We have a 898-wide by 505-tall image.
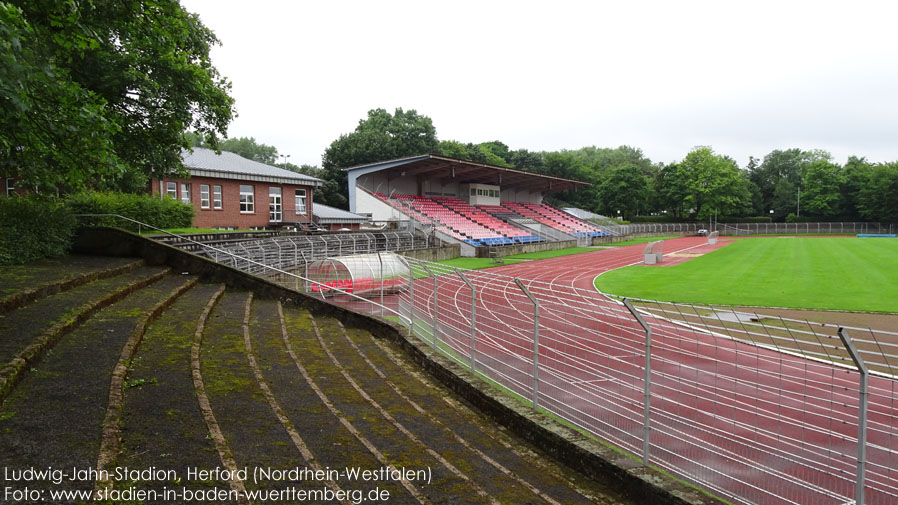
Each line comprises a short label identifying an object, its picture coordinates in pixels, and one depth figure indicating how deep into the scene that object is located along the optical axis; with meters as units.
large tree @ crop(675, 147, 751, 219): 74.69
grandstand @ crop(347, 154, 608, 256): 39.12
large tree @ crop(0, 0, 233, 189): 6.52
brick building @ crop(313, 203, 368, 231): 37.28
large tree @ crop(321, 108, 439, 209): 56.06
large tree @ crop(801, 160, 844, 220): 76.69
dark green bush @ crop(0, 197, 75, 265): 10.66
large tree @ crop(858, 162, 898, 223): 68.44
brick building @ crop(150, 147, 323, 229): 29.34
